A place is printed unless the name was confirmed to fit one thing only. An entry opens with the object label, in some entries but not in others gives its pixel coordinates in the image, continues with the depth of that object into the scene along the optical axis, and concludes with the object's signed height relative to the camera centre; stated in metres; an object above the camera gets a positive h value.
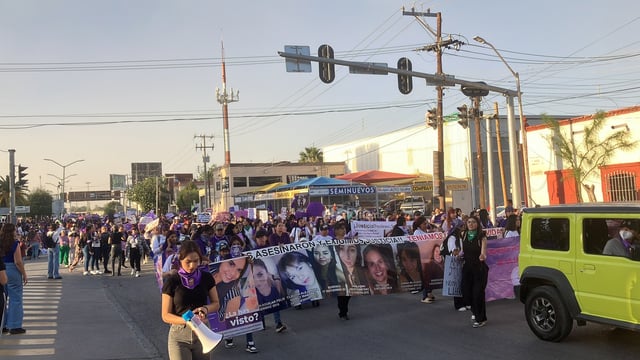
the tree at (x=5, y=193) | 69.82 +4.69
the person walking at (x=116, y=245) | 17.45 -0.68
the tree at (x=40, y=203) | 96.00 +4.46
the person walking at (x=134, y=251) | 17.70 -0.93
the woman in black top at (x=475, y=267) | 8.28 -0.94
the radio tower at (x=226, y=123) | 65.00 +11.80
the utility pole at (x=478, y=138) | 26.33 +4.13
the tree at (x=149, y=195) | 92.75 +4.78
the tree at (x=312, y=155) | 81.38 +9.16
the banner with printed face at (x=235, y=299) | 7.72 -1.19
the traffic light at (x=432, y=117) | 28.03 +4.80
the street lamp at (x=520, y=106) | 19.65 +3.83
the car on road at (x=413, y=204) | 42.03 +0.49
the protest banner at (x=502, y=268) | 10.08 -1.16
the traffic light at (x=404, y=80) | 16.16 +3.97
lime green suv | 6.18 -0.80
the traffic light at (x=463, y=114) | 28.25 +4.92
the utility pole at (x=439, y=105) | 26.20 +5.24
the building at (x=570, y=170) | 24.92 +1.72
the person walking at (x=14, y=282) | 8.62 -0.85
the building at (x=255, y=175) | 65.19 +5.22
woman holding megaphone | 4.44 -0.67
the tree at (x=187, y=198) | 94.25 +3.96
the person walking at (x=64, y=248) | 20.64 -0.86
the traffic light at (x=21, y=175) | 30.06 +2.98
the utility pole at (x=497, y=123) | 31.98 +5.06
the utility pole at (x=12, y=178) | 28.21 +2.70
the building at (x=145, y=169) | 140.25 +13.98
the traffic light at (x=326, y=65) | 15.02 +4.18
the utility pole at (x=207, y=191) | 73.59 +3.94
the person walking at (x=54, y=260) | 16.88 -1.04
